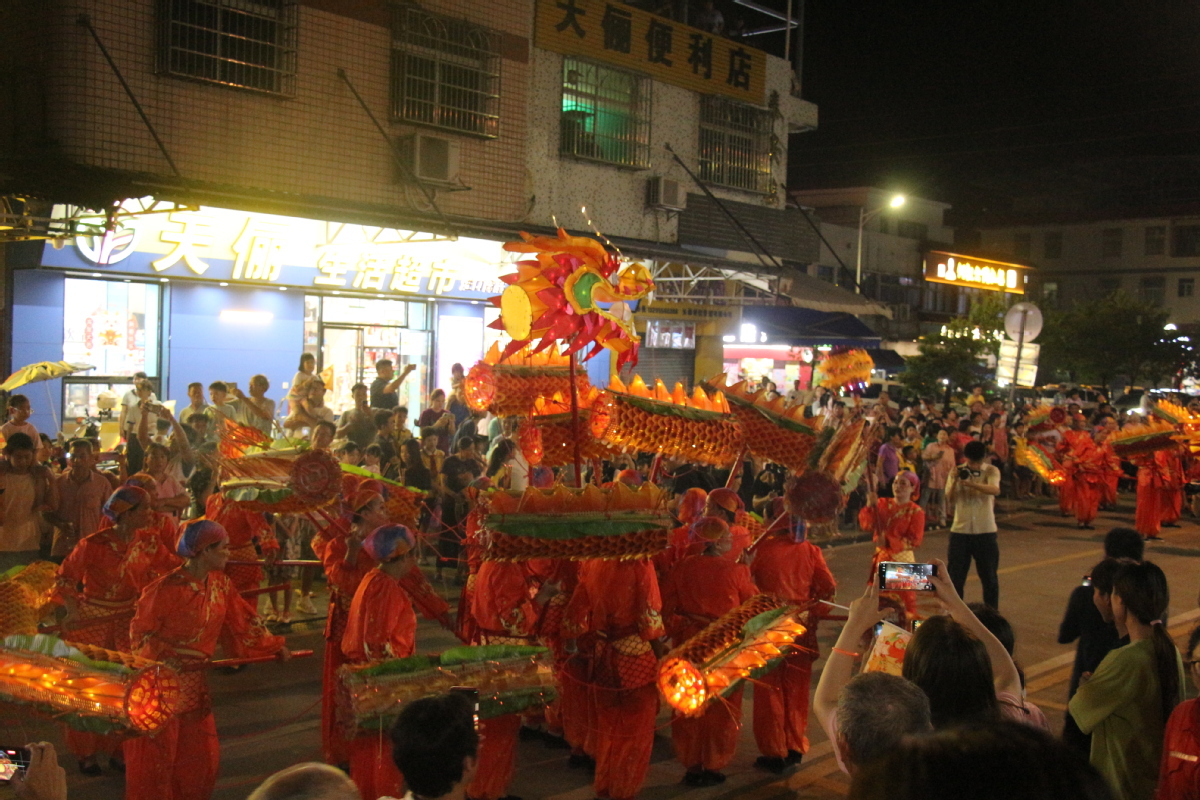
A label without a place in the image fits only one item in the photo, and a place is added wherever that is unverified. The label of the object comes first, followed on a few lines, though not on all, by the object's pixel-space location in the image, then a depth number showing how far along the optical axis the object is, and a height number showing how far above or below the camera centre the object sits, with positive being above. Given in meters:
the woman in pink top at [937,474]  16.66 -1.69
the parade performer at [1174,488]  16.77 -1.74
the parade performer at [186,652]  5.21 -1.56
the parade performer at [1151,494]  16.61 -1.81
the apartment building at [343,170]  12.07 +2.36
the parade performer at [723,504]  6.41 -0.86
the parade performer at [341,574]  6.24 -1.39
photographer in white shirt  9.73 -1.39
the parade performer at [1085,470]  17.89 -1.59
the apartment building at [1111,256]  55.12 +6.34
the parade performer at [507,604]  6.05 -1.42
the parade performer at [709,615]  6.22 -1.48
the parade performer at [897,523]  8.68 -1.25
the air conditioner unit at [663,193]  17.82 +2.70
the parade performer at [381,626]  5.40 -1.42
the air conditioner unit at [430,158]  14.52 +2.56
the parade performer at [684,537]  6.54 -1.09
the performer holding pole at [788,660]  6.55 -1.83
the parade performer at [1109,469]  17.88 -1.57
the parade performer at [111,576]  6.33 -1.43
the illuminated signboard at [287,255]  13.62 +1.20
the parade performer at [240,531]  7.98 -1.44
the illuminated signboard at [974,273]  37.09 +3.51
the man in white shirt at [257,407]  11.05 -0.69
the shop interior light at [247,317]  14.88 +0.31
